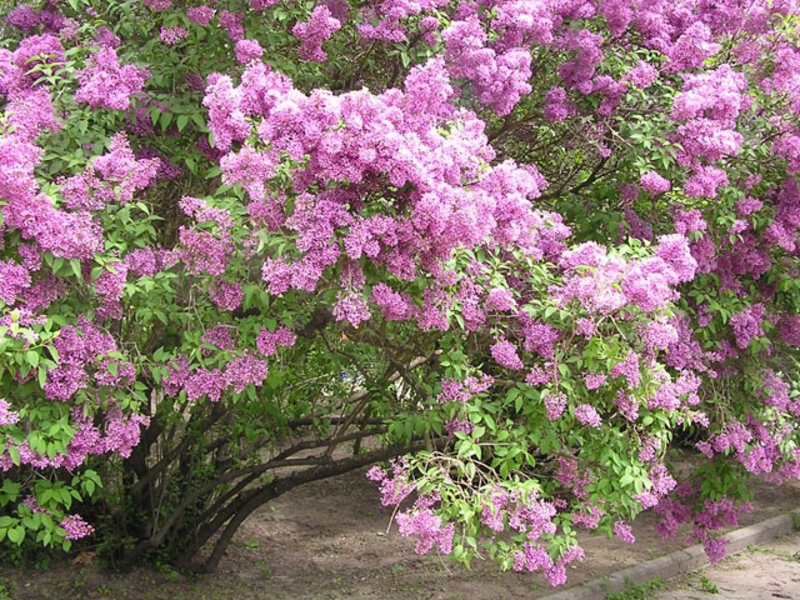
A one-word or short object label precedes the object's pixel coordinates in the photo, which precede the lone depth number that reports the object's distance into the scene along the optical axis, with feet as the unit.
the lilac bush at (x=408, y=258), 12.34
